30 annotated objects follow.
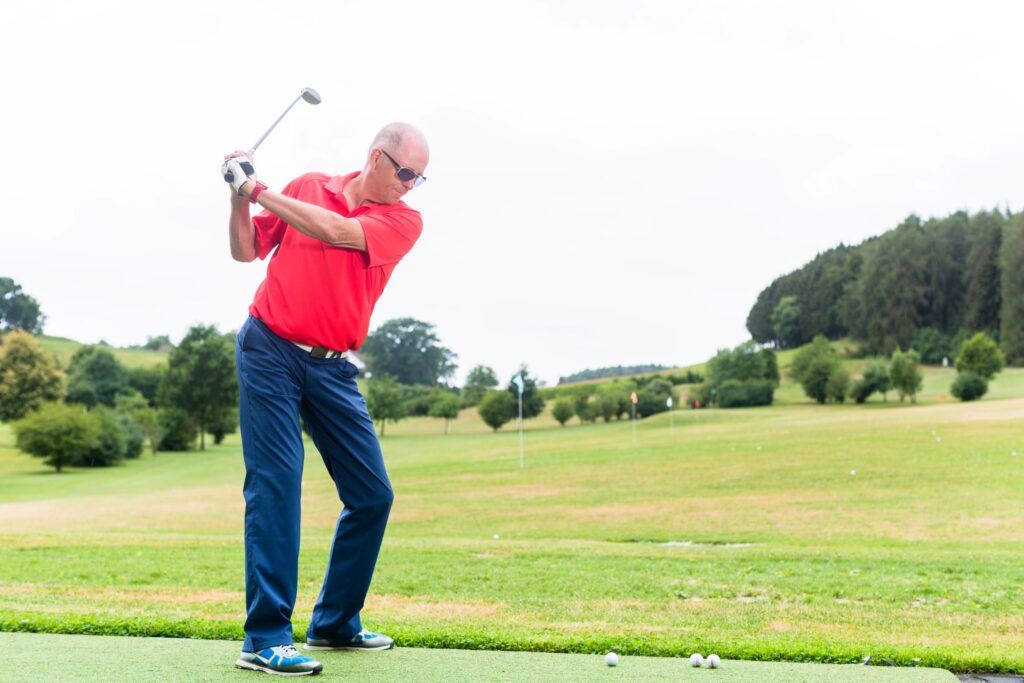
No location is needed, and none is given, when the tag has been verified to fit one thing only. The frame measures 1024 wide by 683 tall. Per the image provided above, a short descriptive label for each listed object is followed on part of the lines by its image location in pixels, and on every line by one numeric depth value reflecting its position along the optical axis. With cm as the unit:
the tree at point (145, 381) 9456
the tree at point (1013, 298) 9262
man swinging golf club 421
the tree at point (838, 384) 8088
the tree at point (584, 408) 8412
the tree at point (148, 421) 6881
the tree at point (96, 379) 8656
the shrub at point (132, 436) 6512
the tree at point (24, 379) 7156
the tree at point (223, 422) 7688
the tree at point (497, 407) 8362
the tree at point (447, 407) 8748
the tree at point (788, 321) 12800
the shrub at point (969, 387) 7106
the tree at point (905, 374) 7500
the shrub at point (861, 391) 8012
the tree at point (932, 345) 10025
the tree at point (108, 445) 6091
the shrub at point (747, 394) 8444
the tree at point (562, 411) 8319
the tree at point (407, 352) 13312
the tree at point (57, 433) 5684
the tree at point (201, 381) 7375
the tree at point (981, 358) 7688
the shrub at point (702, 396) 8812
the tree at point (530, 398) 8350
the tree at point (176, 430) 7175
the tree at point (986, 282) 9862
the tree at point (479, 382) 9712
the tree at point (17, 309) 12150
